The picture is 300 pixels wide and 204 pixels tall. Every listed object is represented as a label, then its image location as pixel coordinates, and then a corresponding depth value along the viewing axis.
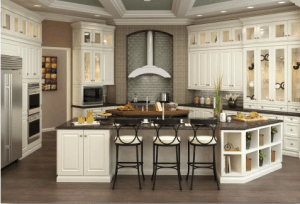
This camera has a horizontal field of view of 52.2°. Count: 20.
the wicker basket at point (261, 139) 5.16
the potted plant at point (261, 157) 5.09
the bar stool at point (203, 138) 4.30
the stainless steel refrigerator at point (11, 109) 5.15
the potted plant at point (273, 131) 5.35
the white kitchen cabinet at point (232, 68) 7.40
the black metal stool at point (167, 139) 4.30
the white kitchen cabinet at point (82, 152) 4.62
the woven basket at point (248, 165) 4.82
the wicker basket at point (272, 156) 5.37
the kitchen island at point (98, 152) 4.61
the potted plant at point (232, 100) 7.49
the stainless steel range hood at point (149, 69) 8.41
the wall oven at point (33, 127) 6.29
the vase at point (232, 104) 7.48
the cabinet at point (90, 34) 7.83
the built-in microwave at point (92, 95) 7.93
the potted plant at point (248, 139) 4.82
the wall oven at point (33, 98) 6.26
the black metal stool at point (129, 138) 4.28
